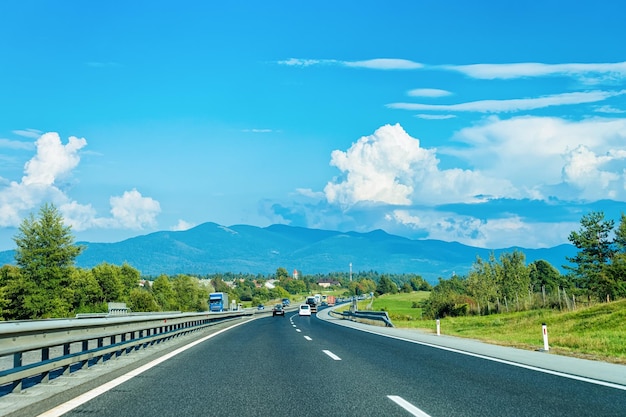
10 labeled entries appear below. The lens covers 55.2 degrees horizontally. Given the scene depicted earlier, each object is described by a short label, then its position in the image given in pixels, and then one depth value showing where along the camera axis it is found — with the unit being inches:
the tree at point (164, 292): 5449.3
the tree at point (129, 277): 4755.9
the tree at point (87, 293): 3530.5
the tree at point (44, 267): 2886.3
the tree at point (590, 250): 3218.5
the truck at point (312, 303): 3870.1
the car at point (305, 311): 2928.2
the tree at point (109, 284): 4286.4
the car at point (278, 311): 2864.2
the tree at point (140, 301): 4543.1
